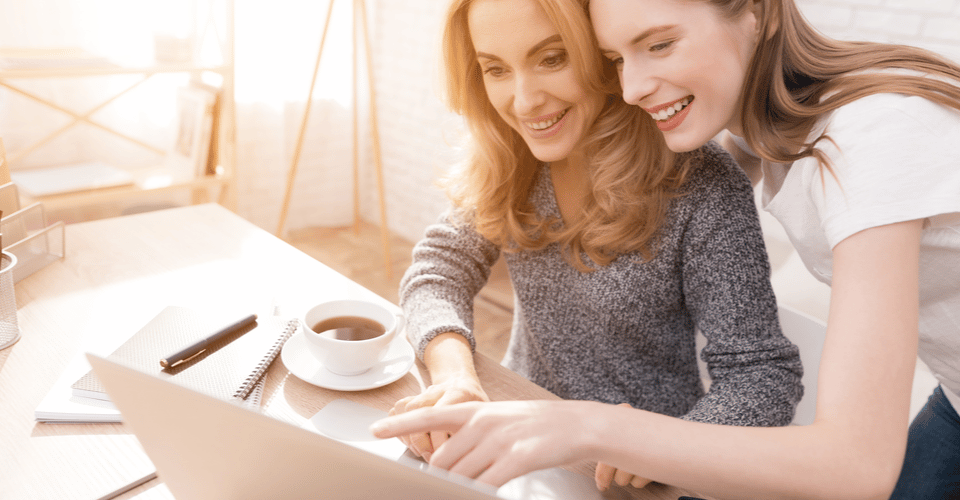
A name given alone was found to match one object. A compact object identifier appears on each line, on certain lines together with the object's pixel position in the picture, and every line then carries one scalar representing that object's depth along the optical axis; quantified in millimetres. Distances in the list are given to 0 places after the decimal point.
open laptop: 343
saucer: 693
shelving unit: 1921
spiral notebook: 664
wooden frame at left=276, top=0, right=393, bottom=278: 2396
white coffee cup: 680
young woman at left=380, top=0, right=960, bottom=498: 518
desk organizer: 851
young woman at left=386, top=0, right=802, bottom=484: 789
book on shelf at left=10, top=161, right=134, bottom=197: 2027
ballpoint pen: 681
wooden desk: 557
